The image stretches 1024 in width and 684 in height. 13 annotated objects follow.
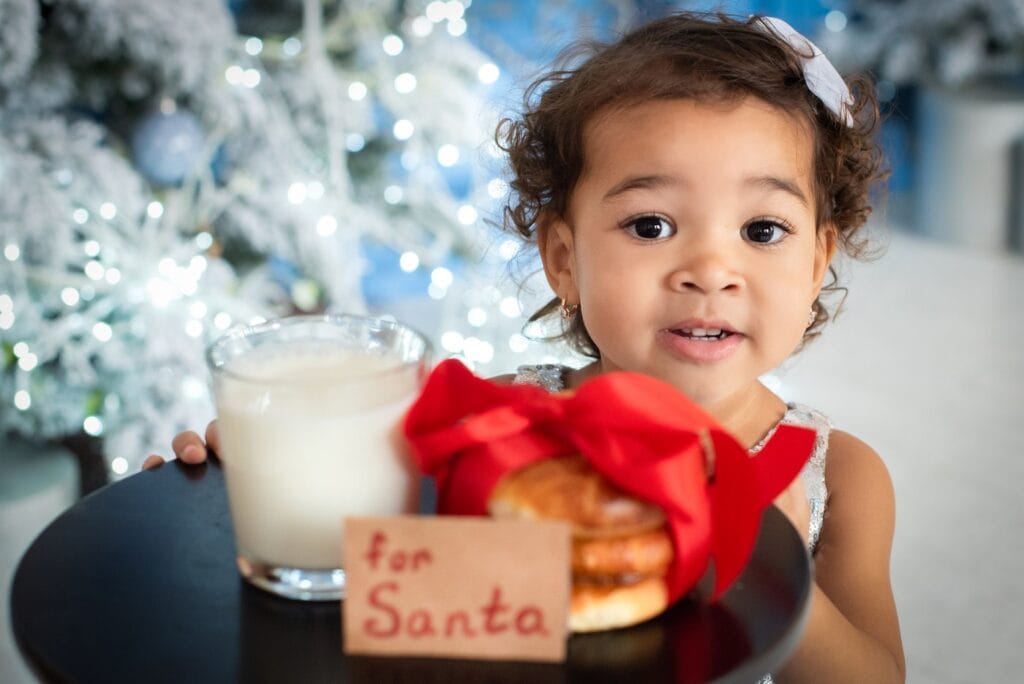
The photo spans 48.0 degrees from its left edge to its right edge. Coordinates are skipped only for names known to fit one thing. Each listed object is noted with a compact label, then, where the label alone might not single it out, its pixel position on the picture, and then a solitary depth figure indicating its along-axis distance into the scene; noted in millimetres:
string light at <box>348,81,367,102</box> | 2545
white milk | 664
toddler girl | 1059
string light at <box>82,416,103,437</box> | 2121
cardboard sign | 608
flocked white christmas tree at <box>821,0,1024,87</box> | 4051
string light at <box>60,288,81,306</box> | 2045
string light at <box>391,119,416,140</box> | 2693
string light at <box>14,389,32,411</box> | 2018
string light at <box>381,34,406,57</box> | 2578
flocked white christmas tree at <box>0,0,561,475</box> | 2002
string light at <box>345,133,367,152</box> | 2697
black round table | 621
